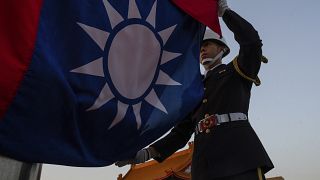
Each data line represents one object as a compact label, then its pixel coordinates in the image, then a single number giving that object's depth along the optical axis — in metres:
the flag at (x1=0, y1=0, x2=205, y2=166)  1.64
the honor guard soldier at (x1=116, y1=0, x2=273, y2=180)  2.57
